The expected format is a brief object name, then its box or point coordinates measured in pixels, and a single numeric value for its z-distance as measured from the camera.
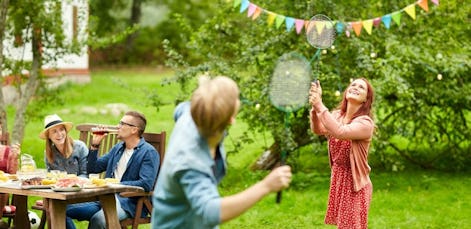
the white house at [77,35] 10.66
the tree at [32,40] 10.10
